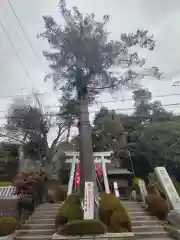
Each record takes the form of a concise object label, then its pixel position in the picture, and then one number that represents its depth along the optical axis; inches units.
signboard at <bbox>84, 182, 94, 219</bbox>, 196.3
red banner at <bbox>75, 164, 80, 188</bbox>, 352.9
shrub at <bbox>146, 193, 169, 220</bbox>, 249.4
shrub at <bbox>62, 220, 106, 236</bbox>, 182.0
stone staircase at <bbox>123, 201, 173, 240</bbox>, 213.3
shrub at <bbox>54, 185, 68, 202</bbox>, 334.3
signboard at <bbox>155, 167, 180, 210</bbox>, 254.1
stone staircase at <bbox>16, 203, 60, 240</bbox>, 216.1
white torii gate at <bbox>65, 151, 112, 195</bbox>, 331.0
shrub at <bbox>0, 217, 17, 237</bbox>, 202.2
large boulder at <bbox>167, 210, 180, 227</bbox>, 233.0
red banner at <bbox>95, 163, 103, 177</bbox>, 385.4
